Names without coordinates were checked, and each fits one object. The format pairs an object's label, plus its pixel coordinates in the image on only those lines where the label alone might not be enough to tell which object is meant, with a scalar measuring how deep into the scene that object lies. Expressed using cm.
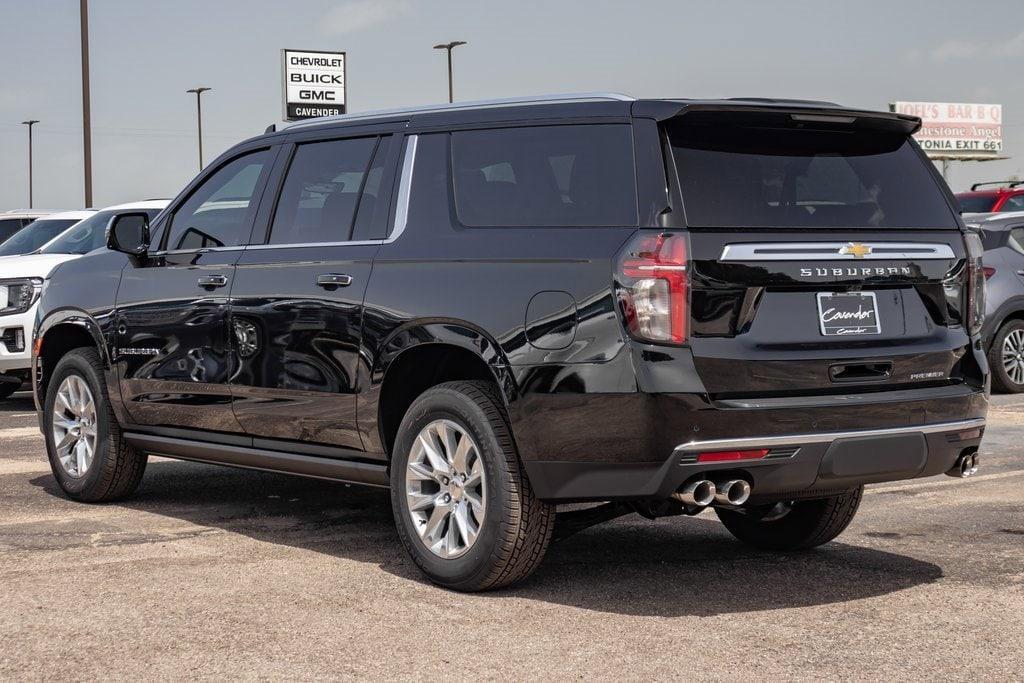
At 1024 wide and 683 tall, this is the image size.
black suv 535
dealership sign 4441
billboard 9119
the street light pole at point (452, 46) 5452
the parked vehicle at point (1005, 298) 1464
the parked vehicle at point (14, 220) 2269
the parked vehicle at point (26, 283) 1366
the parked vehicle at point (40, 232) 1597
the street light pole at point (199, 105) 7100
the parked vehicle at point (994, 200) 1733
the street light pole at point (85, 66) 3256
